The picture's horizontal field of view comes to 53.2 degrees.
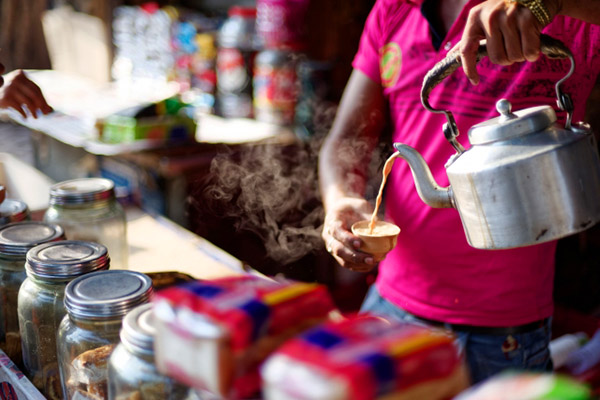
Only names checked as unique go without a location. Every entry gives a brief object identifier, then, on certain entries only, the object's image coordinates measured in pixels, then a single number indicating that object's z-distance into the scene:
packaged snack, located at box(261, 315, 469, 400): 0.57
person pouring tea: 1.66
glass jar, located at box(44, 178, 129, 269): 1.67
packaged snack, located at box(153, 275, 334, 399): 0.64
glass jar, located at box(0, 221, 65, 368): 1.36
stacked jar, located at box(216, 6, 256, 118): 4.29
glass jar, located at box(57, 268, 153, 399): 1.02
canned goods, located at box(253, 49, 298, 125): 3.91
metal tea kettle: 1.12
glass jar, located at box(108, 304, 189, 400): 0.84
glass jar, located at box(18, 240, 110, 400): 1.20
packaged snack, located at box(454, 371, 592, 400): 0.56
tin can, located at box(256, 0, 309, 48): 3.97
